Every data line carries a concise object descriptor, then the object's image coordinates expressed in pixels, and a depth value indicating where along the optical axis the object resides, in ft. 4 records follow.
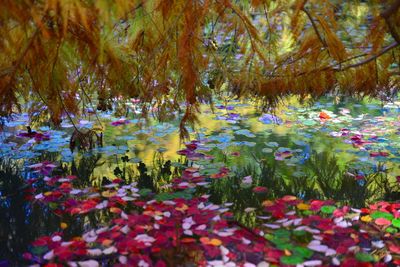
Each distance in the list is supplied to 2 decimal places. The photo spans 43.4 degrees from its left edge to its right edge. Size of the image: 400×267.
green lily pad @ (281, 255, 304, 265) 5.25
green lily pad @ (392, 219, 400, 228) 6.16
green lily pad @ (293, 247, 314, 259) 5.43
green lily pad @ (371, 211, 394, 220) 6.42
